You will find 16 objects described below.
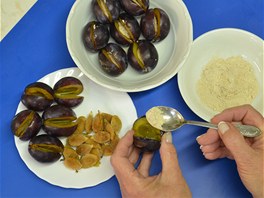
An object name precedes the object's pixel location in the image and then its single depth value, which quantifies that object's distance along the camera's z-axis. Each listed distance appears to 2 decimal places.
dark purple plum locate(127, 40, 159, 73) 0.86
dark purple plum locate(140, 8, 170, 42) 0.87
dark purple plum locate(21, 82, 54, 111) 0.86
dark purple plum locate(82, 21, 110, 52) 0.85
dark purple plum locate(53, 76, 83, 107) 0.88
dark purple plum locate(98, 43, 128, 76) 0.85
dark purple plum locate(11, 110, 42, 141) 0.84
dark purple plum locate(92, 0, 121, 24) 0.86
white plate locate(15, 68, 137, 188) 0.87
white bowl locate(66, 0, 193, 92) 0.84
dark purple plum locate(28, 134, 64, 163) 0.83
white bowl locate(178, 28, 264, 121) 0.90
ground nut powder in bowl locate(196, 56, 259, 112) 0.91
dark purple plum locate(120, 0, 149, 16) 0.87
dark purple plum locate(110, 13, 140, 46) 0.87
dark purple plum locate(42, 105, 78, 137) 0.84
